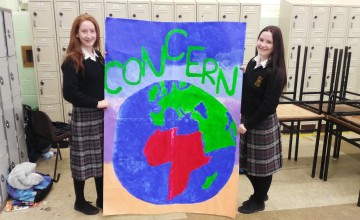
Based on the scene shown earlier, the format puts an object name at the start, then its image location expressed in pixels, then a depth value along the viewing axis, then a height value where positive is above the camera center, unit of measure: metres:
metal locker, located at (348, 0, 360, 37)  4.04 +0.36
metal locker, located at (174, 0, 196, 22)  3.73 +0.42
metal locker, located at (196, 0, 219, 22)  3.75 +0.43
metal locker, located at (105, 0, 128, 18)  3.58 +0.41
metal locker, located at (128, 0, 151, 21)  3.63 +0.41
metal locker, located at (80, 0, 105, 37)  3.53 +0.41
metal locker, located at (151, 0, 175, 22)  3.68 +0.41
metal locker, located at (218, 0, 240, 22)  3.80 +0.44
